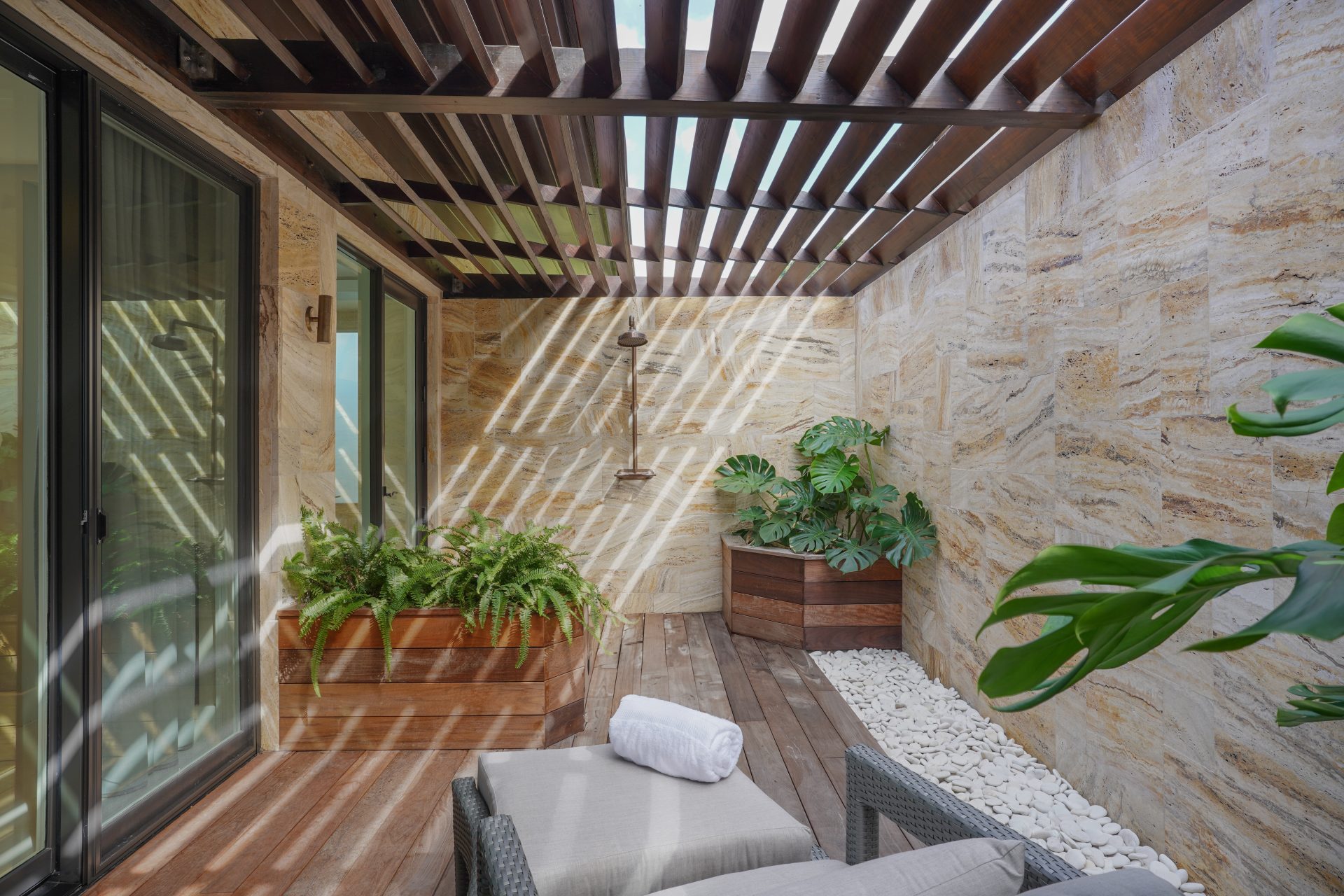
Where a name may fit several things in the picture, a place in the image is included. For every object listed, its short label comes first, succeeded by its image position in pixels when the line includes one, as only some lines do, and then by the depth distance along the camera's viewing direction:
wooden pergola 1.92
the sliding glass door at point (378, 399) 3.64
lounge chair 1.24
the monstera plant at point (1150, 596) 0.43
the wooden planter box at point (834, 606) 4.18
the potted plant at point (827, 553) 4.07
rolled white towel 1.68
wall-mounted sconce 2.98
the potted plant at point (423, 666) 2.81
